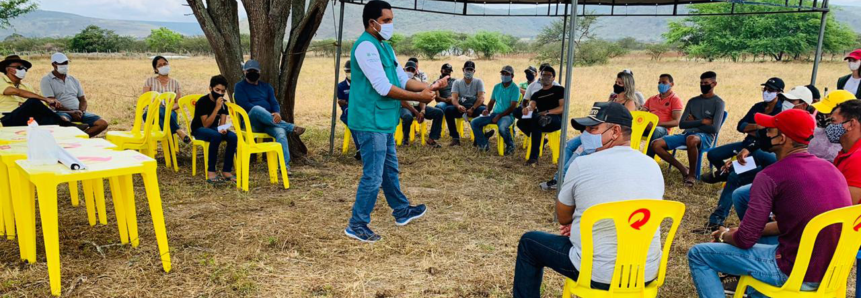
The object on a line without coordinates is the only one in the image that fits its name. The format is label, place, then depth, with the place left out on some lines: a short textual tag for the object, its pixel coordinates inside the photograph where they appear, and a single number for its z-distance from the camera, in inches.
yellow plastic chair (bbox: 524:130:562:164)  289.2
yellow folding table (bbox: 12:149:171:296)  120.4
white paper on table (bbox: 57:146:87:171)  122.2
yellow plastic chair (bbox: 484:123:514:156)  314.2
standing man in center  154.4
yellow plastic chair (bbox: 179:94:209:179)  241.6
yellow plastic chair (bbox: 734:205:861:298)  92.8
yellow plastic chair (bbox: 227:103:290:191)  224.8
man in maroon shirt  96.8
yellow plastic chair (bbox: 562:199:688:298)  90.7
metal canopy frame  163.9
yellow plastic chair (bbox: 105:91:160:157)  245.0
